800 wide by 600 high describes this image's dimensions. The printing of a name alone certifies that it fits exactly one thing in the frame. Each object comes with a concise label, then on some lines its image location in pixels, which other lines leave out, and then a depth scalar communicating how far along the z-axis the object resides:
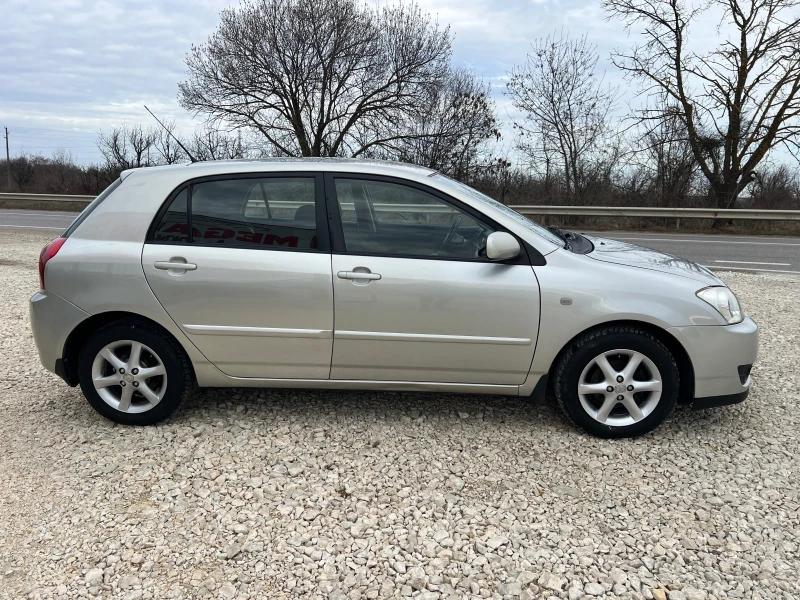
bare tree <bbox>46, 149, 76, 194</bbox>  32.97
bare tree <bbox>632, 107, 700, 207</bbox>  17.94
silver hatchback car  3.25
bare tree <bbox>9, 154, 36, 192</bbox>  38.41
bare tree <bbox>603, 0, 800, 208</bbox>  16.38
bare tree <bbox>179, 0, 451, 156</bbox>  21.61
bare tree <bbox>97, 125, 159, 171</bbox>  29.95
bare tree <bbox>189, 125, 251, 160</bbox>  22.58
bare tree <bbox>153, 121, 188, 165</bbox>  18.98
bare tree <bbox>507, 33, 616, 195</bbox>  18.81
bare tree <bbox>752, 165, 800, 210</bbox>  18.16
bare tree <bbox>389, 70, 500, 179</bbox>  20.30
